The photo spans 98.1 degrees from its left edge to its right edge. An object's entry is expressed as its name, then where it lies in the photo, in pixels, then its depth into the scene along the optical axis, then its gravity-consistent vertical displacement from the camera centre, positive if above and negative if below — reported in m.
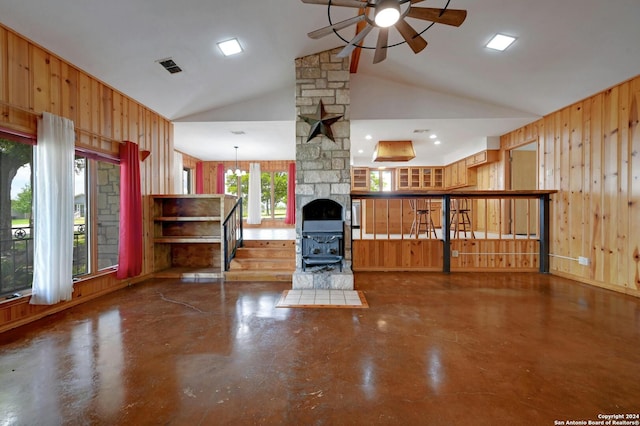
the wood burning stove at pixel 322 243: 3.96 -0.47
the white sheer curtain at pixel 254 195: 8.98 +0.51
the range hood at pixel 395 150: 6.54 +1.41
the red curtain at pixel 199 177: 9.05 +1.11
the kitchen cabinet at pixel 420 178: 8.89 +1.04
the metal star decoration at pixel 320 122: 3.99 +1.27
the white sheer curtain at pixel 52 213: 2.74 -0.01
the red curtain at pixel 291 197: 9.03 +0.44
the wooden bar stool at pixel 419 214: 5.25 -0.09
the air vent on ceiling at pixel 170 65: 3.54 +1.92
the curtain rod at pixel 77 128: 2.49 +0.97
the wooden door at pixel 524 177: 6.33 +0.73
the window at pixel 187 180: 8.75 +1.01
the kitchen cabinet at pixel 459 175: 7.36 +0.95
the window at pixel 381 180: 9.38 +1.01
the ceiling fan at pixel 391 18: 2.08 +1.58
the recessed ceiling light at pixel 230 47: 3.44 +2.09
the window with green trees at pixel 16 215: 2.73 -0.02
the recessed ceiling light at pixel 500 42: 3.29 +2.03
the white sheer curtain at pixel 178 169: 7.46 +1.14
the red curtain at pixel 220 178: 9.09 +1.08
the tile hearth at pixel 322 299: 3.20 -1.09
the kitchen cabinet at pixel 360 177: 9.12 +1.09
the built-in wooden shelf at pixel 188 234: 4.61 -0.41
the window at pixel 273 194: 9.34 +0.55
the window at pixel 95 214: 3.52 -0.03
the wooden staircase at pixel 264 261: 4.32 -0.84
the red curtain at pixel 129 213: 3.83 -0.02
